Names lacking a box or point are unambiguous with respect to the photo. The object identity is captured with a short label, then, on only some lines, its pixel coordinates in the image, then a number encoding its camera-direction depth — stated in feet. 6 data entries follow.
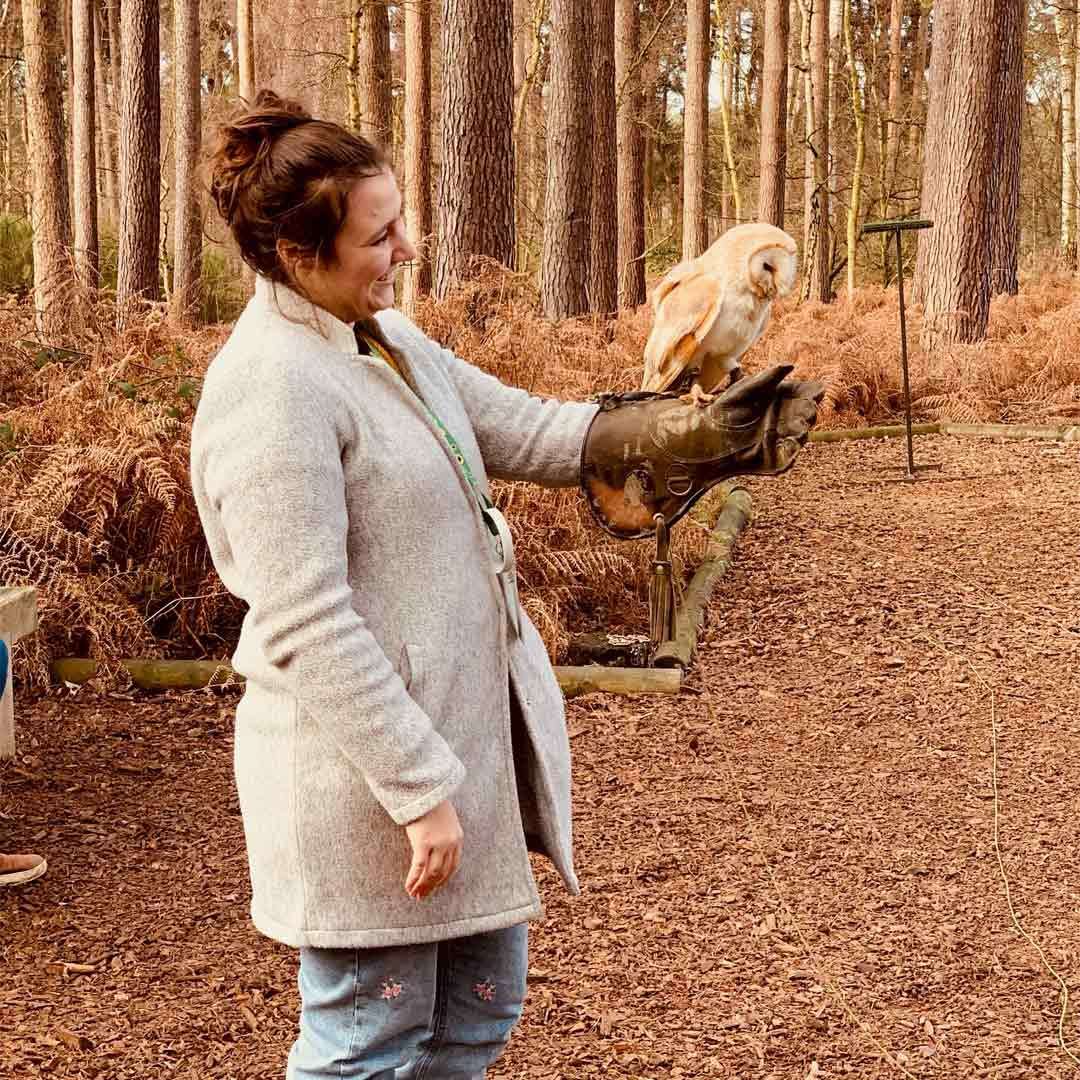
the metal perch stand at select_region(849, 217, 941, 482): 28.55
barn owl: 7.76
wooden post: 13.57
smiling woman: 5.83
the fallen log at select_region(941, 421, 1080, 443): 34.86
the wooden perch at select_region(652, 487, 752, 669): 18.20
